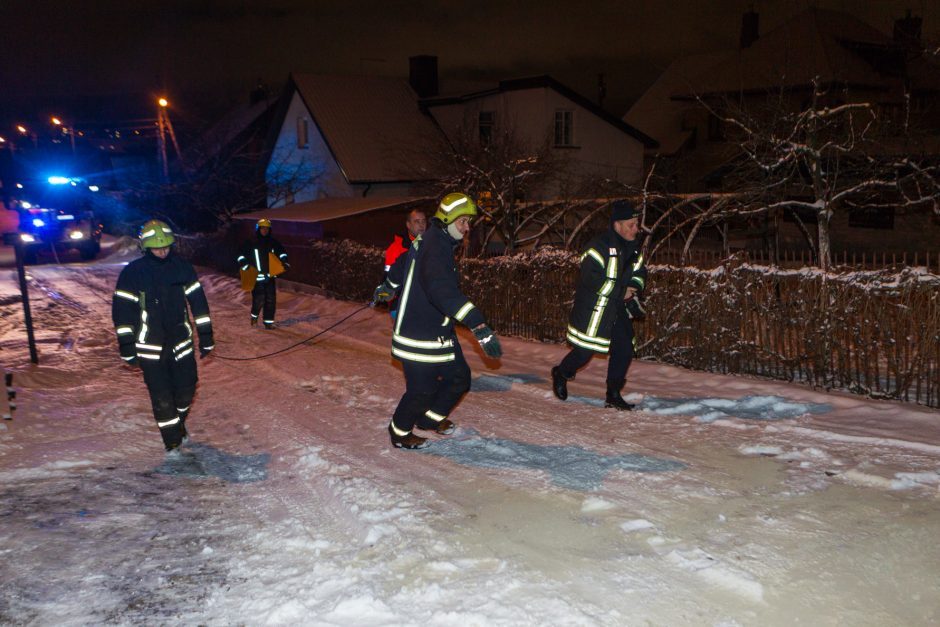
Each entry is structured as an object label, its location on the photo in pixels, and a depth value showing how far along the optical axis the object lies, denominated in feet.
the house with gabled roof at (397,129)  97.45
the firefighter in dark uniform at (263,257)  44.42
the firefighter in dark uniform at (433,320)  19.01
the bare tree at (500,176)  60.23
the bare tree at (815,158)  41.37
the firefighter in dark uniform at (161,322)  21.07
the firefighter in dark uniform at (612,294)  23.36
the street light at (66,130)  135.08
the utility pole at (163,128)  103.46
